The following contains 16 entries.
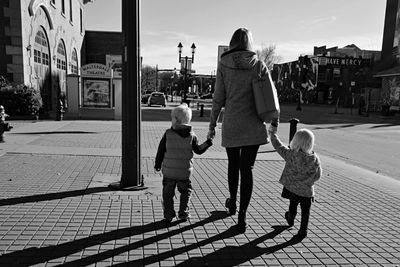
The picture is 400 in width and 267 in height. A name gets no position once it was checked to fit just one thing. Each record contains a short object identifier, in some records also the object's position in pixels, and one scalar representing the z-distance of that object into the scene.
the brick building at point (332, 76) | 52.03
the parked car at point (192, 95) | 77.32
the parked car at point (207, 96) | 79.62
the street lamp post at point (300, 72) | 61.19
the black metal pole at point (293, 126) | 7.66
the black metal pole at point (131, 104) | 5.36
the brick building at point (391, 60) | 34.75
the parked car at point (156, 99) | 36.31
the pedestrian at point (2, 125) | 9.29
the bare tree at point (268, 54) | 80.14
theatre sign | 19.20
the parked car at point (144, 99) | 44.63
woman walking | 3.97
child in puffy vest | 4.17
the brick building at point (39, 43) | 16.27
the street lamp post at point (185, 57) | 30.97
